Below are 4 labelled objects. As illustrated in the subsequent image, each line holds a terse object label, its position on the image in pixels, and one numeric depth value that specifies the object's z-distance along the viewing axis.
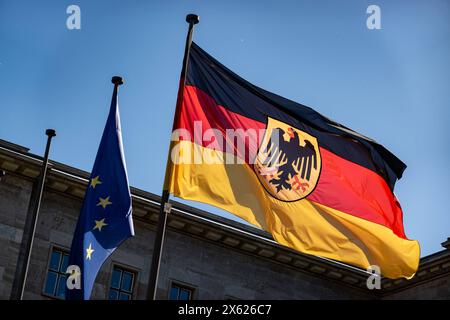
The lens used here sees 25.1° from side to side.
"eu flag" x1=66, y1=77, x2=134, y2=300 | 17.88
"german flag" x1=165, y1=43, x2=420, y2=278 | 17.56
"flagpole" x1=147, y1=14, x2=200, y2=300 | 15.53
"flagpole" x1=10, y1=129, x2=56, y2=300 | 23.92
